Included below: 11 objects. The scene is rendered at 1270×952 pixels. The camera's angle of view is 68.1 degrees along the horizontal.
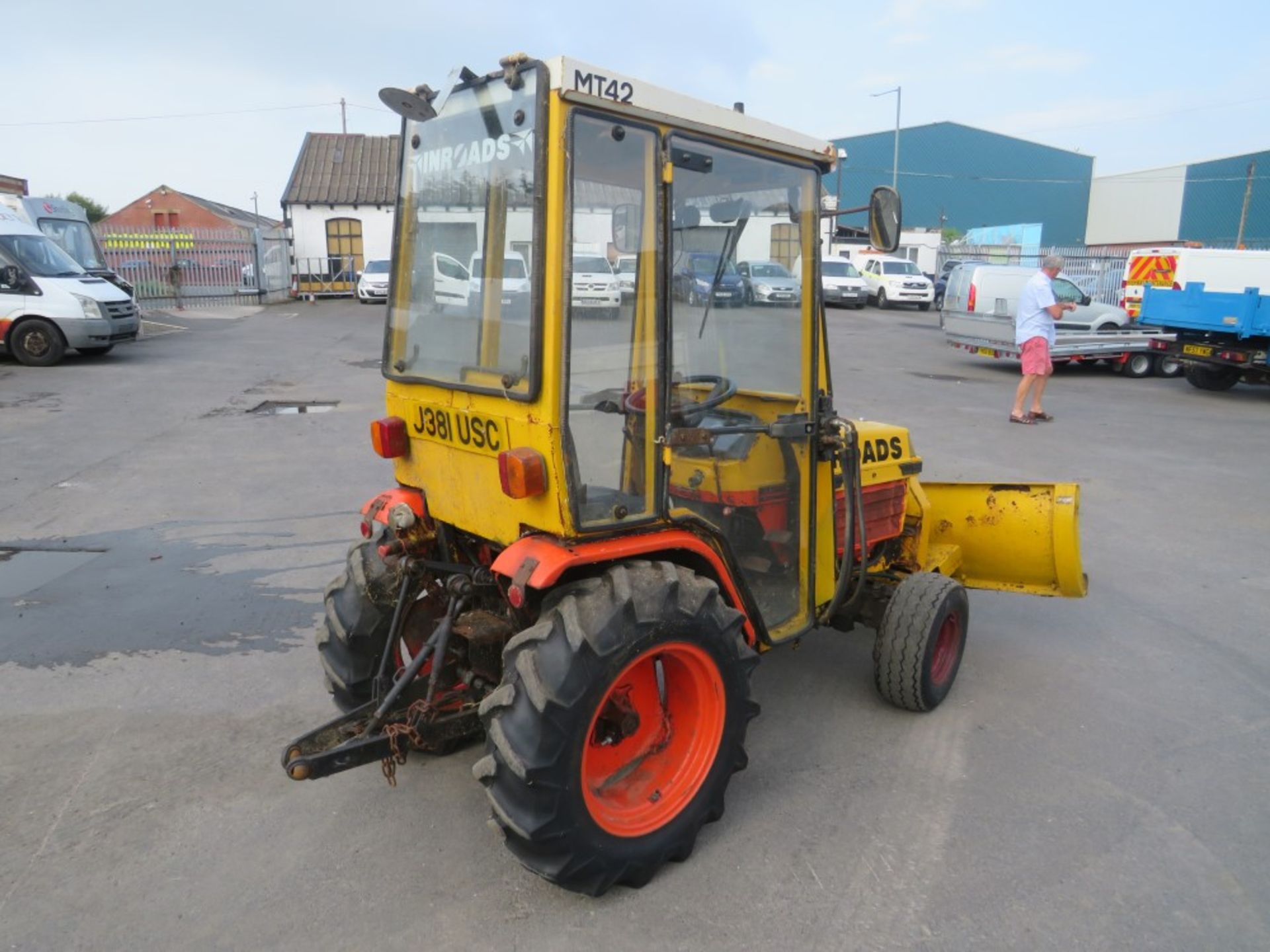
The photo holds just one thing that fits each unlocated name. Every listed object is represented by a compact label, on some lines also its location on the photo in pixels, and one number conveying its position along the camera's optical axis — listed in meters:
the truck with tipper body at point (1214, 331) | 12.64
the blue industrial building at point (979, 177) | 48.50
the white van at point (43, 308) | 14.35
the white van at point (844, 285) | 28.31
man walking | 10.63
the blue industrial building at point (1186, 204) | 41.41
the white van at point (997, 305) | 15.98
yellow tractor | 2.69
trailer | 15.48
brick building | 53.09
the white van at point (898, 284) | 29.59
